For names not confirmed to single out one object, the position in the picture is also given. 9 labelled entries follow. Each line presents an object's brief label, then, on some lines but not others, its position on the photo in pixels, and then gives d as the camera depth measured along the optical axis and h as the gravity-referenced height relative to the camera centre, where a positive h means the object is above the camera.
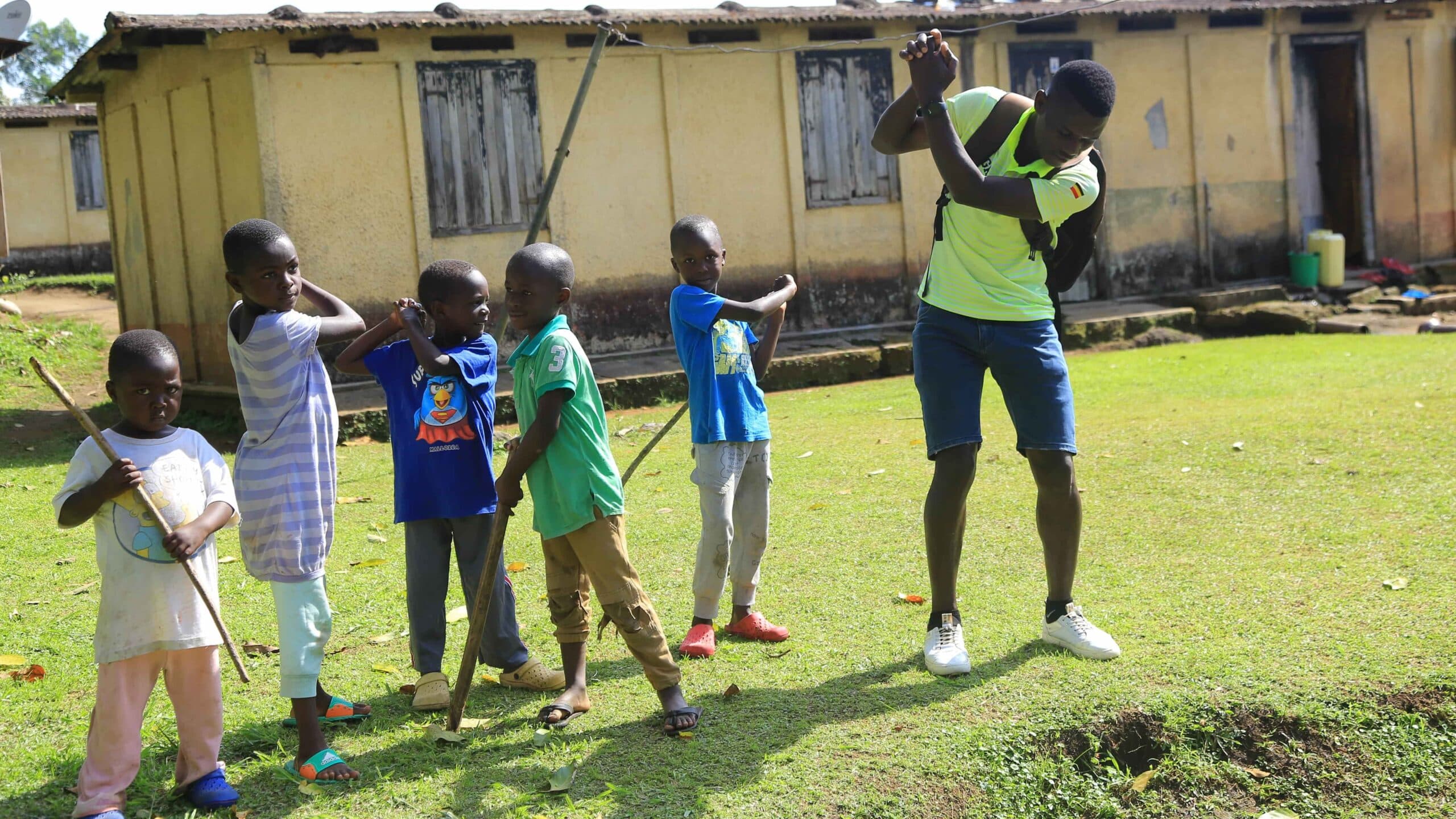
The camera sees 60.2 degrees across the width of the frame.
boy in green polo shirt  3.54 -0.48
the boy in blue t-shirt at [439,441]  3.78 -0.40
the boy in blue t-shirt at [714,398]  4.16 -0.37
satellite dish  7.10 +1.82
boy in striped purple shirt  3.38 -0.37
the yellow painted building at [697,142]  11.11 +1.48
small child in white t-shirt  3.06 -0.62
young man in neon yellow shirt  3.88 -0.26
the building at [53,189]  23.02 +2.75
